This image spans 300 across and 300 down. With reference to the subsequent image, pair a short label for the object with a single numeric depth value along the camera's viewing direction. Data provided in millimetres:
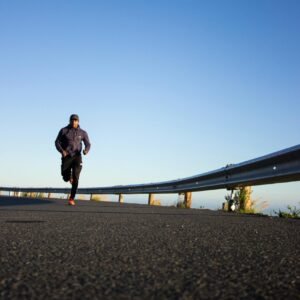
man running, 11227
